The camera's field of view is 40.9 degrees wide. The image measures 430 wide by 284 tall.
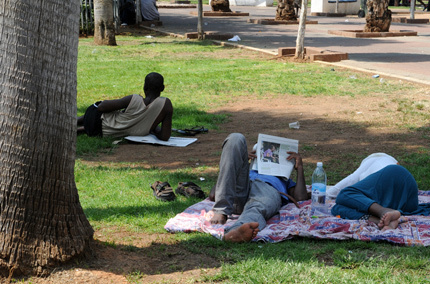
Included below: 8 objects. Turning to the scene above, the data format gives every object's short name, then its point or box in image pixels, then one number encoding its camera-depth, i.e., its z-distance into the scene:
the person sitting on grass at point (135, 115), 7.07
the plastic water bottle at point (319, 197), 4.66
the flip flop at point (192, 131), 7.66
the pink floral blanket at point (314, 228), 4.05
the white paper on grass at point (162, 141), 7.12
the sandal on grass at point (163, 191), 5.06
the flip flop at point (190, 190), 5.14
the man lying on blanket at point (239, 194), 4.25
